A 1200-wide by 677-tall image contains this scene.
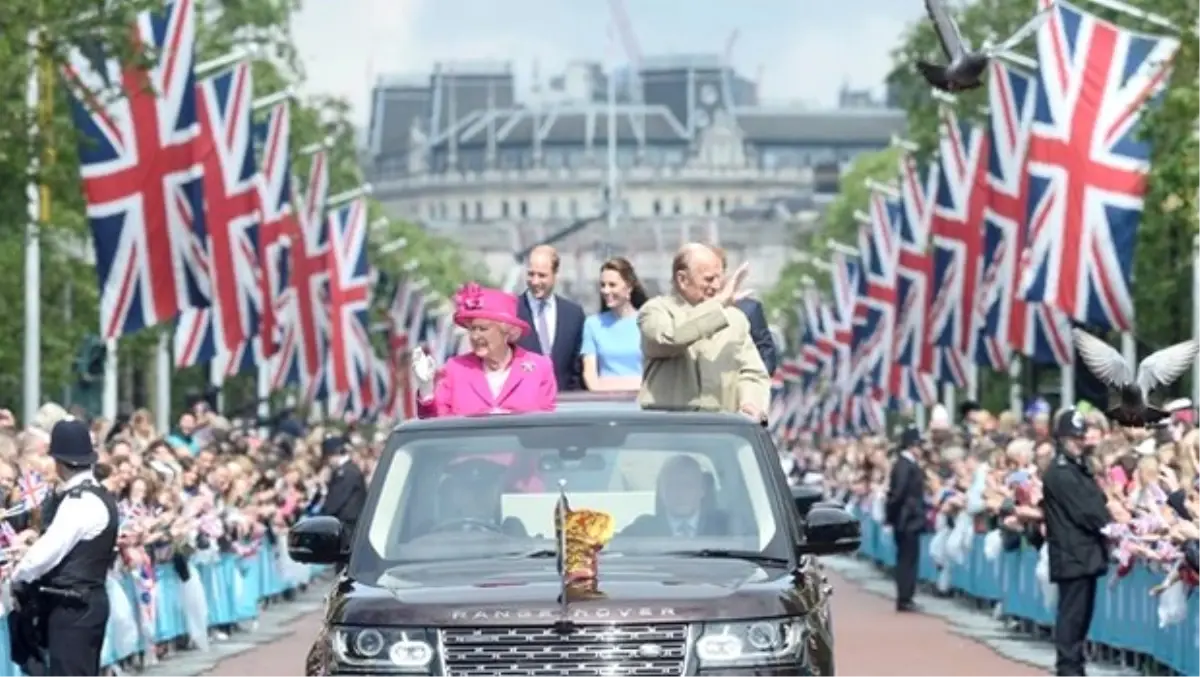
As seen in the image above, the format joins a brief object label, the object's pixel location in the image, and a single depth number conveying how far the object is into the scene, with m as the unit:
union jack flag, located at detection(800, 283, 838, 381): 98.69
